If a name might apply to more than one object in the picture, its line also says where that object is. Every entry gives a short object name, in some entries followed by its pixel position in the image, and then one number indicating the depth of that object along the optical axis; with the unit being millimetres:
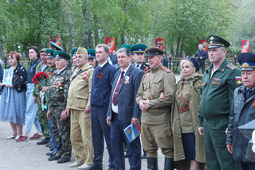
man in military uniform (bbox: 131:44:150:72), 6930
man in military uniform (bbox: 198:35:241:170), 4055
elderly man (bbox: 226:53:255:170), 3344
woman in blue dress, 8336
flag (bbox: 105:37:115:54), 18875
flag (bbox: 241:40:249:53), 23133
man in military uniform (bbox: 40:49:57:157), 6953
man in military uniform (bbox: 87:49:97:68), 8141
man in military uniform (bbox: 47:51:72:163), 6414
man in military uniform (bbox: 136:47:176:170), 4668
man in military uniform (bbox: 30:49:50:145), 7711
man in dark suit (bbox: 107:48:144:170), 5016
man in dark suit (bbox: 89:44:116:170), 5645
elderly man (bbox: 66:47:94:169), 6027
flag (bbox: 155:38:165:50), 20647
